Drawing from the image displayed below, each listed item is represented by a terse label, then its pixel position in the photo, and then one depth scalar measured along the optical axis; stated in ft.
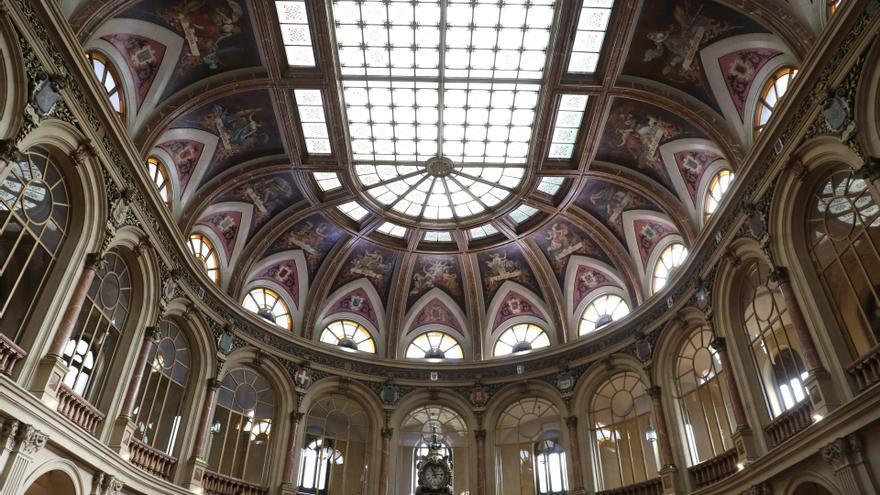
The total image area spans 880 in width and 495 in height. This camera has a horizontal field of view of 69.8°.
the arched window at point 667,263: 71.41
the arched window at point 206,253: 70.74
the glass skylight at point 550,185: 78.28
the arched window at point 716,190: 61.36
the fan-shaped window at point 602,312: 80.38
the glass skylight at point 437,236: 87.92
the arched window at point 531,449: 74.18
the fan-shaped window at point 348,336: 85.97
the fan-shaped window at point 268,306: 79.25
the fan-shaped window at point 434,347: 88.63
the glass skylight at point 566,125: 67.41
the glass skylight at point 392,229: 85.80
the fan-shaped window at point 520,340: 86.74
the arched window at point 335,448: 73.46
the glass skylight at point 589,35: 57.31
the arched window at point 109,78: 50.62
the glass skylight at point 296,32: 57.47
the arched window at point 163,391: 59.06
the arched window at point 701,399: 60.54
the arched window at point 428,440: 76.79
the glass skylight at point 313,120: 66.64
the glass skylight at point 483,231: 86.38
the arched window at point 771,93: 51.13
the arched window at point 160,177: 61.26
